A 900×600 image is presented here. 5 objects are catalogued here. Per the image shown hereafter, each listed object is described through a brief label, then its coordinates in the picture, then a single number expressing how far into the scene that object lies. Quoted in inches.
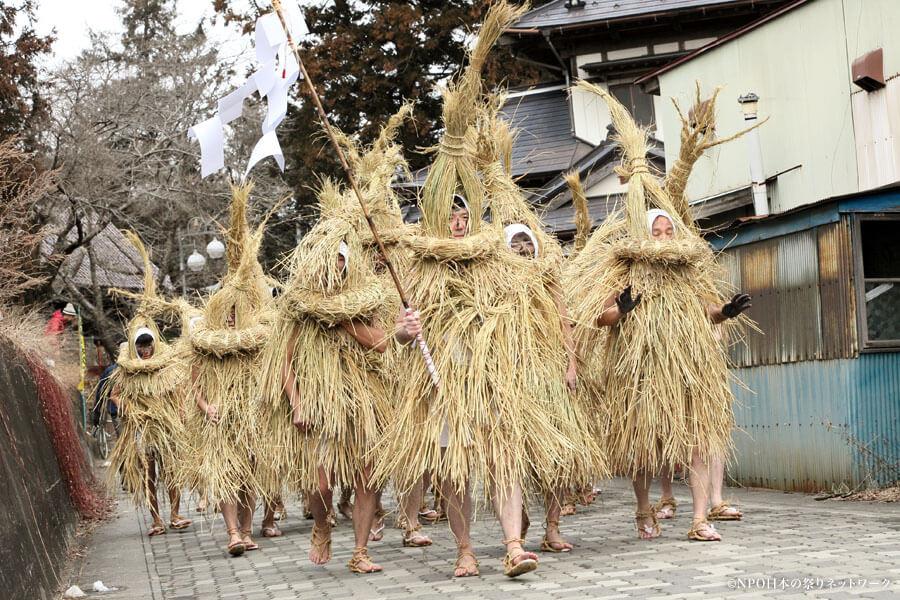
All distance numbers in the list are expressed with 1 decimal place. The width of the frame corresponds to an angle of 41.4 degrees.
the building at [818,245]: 400.5
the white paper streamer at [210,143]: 289.1
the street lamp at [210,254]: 983.6
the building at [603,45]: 865.5
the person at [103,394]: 481.4
